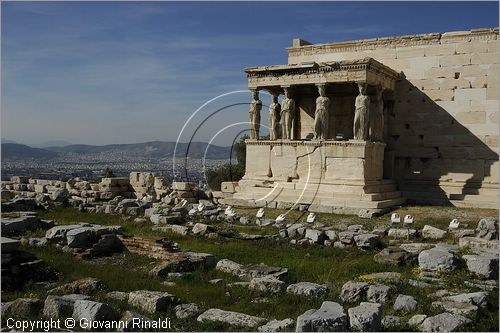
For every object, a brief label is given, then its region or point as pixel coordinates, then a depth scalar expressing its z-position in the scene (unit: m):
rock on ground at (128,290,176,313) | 6.68
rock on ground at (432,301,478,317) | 6.30
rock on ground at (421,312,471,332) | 5.79
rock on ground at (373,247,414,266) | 9.33
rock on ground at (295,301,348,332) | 5.55
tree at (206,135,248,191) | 32.00
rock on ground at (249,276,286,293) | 7.62
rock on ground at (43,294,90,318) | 6.31
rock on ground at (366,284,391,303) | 7.04
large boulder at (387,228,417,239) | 11.84
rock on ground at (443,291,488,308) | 6.64
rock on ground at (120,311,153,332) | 5.88
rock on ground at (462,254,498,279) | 8.19
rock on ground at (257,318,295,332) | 5.88
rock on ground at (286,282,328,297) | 7.36
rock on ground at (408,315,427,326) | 6.00
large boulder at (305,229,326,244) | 11.41
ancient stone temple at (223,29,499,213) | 17.11
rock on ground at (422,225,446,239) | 11.65
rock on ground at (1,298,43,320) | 6.41
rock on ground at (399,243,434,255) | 10.27
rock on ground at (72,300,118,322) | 5.98
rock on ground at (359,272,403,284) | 7.89
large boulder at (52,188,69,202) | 19.05
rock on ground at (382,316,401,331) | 5.91
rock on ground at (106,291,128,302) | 7.12
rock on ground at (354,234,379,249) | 10.83
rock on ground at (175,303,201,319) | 6.46
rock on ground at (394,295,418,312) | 6.54
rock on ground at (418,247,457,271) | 8.56
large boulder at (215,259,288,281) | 8.50
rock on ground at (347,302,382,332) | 5.69
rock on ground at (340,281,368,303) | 7.07
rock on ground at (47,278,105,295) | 7.43
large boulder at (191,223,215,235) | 12.79
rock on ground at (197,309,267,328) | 6.16
